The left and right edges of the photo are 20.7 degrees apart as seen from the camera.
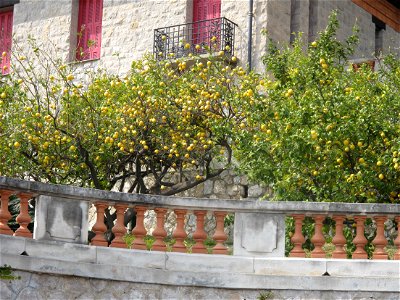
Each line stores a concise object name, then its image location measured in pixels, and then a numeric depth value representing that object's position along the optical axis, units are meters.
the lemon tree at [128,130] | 17.50
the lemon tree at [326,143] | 14.16
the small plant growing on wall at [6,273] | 10.60
